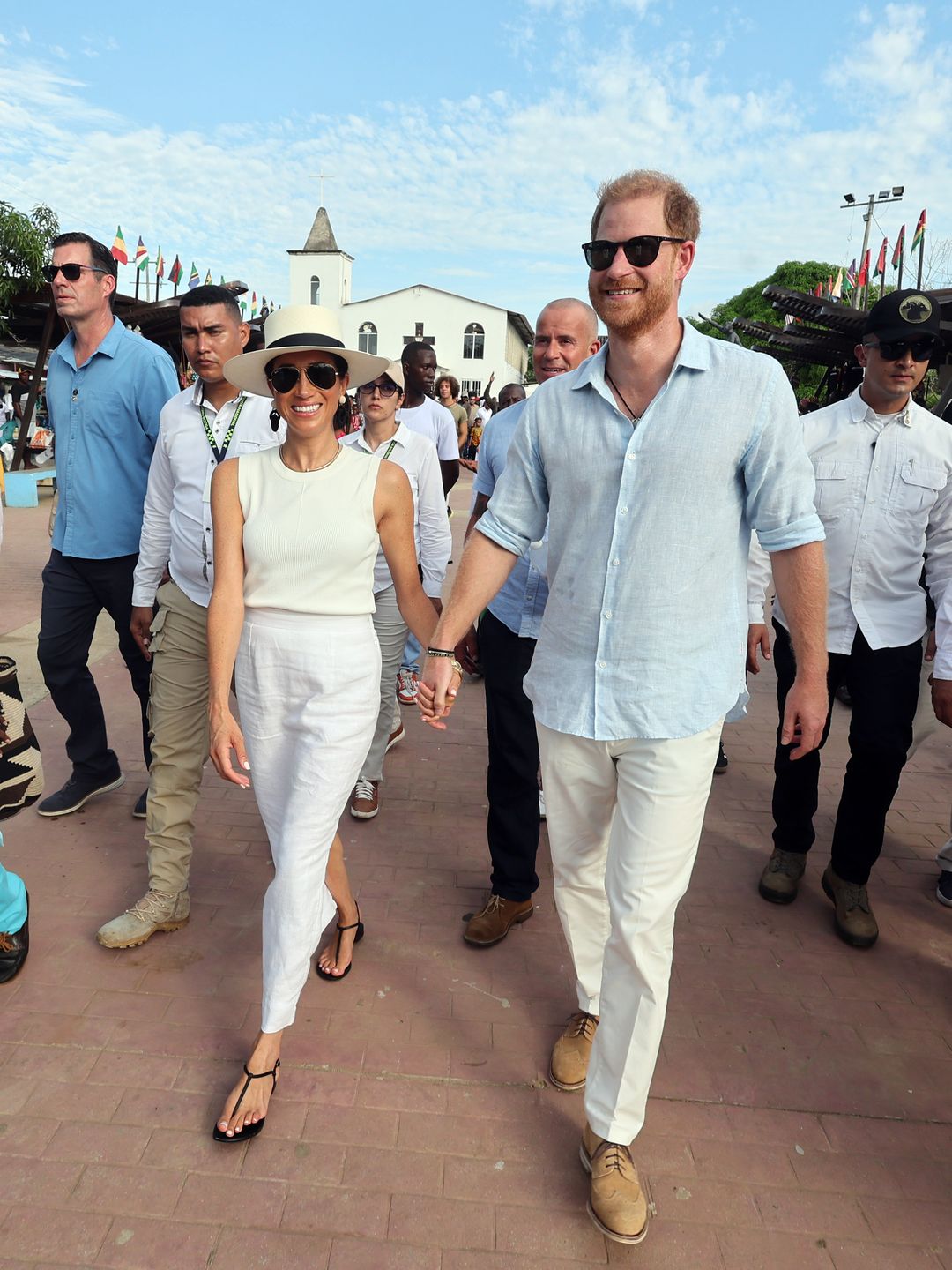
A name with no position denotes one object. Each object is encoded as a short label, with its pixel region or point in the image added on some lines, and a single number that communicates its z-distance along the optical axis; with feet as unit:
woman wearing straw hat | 8.05
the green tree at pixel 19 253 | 52.95
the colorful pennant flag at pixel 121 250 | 51.96
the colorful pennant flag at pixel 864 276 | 79.56
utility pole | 113.80
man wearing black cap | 10.82
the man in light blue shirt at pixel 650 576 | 6.90
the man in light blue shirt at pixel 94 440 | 12.53
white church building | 204.85
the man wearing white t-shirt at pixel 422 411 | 21.04
